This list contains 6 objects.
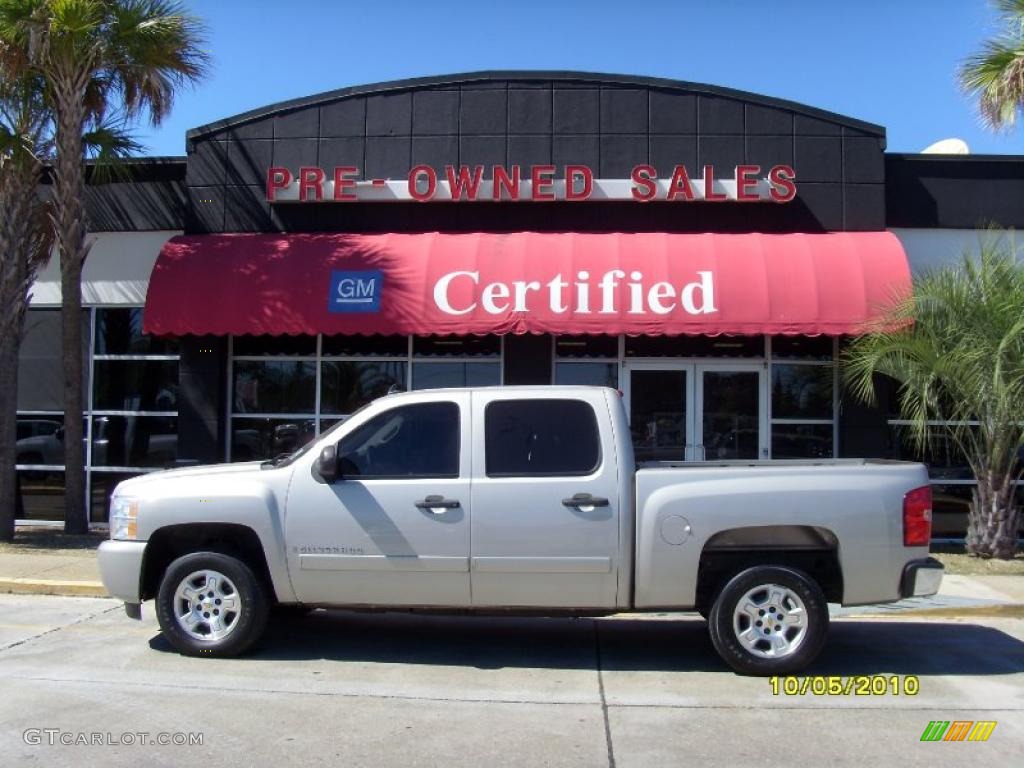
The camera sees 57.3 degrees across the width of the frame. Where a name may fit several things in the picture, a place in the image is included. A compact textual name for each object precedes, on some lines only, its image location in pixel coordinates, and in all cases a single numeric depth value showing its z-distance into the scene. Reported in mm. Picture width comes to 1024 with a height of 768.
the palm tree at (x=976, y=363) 10578
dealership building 12523
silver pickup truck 6398
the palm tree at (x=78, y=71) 11477
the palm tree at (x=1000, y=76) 11203
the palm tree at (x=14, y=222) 12273
